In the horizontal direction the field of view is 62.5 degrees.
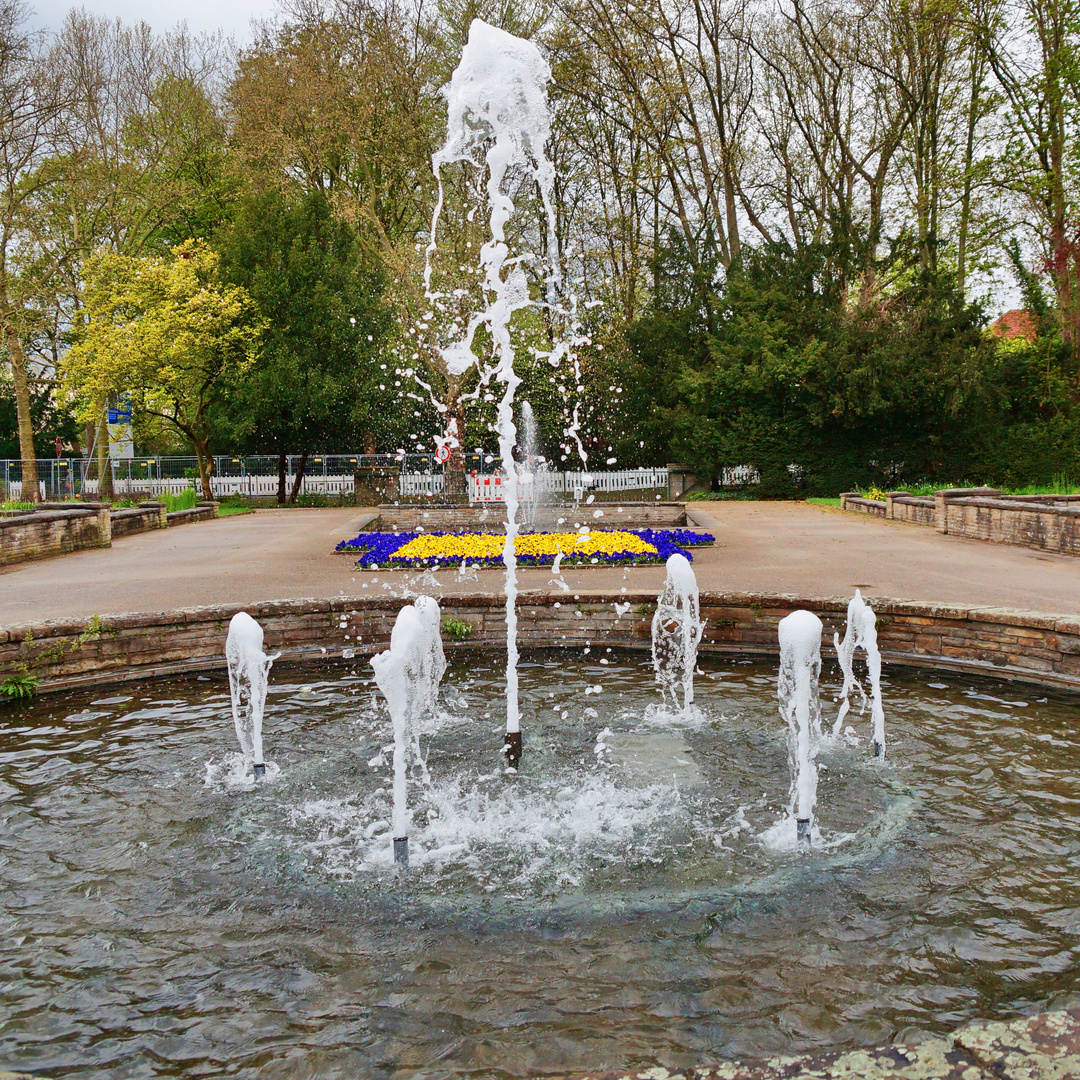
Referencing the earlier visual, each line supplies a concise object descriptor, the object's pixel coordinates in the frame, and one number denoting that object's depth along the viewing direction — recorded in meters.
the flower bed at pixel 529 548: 11.79
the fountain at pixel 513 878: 2.82
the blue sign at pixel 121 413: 32.28
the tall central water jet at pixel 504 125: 4.99
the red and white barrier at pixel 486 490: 24.81
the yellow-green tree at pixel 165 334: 23.78
